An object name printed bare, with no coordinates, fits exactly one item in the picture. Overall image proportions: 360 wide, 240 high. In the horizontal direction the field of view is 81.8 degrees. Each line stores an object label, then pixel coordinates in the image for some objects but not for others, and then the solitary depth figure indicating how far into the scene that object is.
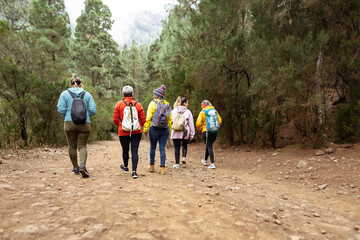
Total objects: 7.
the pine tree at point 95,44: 27.25
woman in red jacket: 4.82
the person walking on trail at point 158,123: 5.41
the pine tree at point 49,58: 10.05
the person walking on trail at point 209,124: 6.91
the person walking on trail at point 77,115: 4.62
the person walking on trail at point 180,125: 6.61
